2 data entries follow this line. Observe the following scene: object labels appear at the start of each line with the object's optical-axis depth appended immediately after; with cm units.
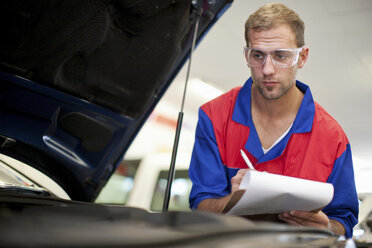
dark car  112
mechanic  135
